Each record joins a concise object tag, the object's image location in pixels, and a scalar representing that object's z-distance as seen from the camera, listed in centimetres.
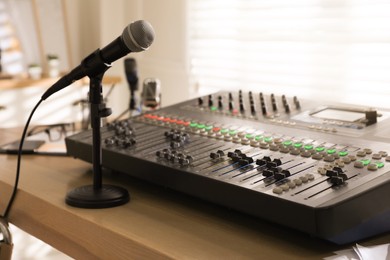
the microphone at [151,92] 172
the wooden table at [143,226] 89
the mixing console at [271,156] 84
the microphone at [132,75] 181
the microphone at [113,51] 95
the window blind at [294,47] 203
